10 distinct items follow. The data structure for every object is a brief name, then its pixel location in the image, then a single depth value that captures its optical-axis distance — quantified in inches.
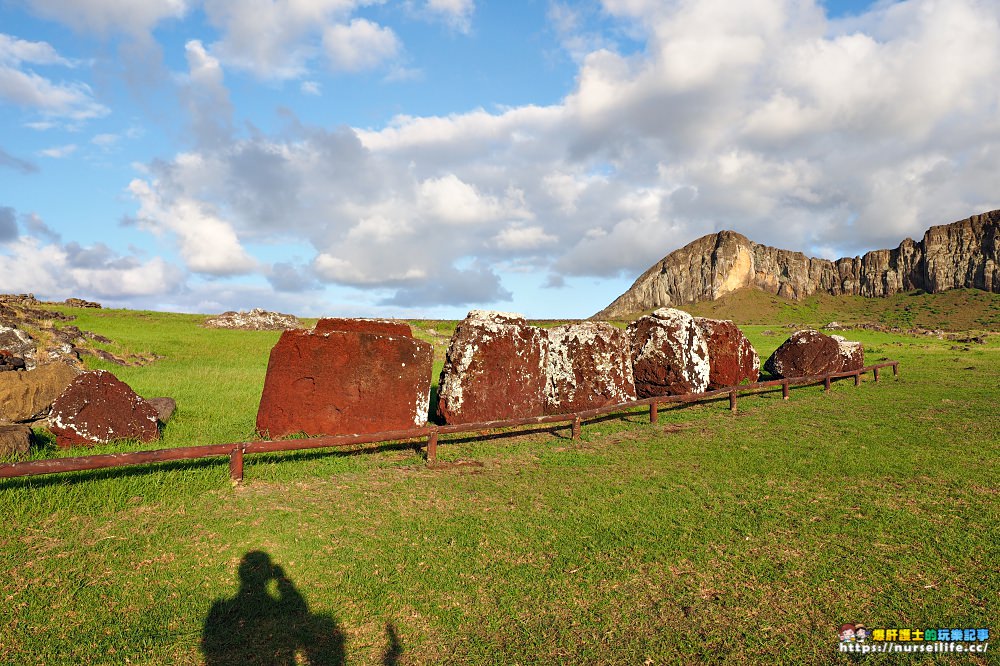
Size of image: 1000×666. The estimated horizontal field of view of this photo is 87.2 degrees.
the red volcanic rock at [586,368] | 517.3
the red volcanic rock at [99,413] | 360.5
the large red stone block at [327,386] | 396.8
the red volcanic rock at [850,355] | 808.3
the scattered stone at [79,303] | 1921.8
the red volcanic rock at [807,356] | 791.7
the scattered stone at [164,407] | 444.6
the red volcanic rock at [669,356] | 607.5
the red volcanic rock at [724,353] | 663.1
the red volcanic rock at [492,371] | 457.1
